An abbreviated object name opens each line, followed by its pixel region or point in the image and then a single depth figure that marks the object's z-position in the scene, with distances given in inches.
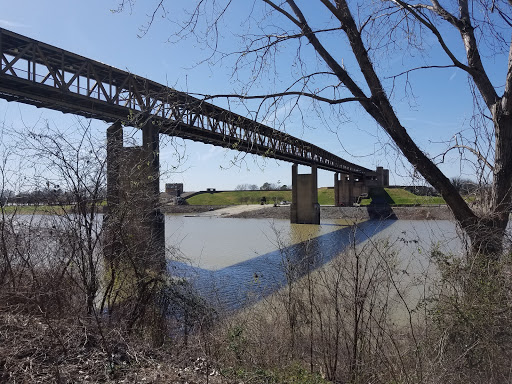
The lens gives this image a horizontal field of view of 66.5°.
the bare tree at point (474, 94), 210.8
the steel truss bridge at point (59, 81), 837.8
